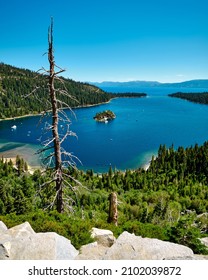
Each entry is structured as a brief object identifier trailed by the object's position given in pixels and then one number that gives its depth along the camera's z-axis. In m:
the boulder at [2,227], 11.29
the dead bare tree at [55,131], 12.47
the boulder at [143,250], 9.54
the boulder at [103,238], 11.66
